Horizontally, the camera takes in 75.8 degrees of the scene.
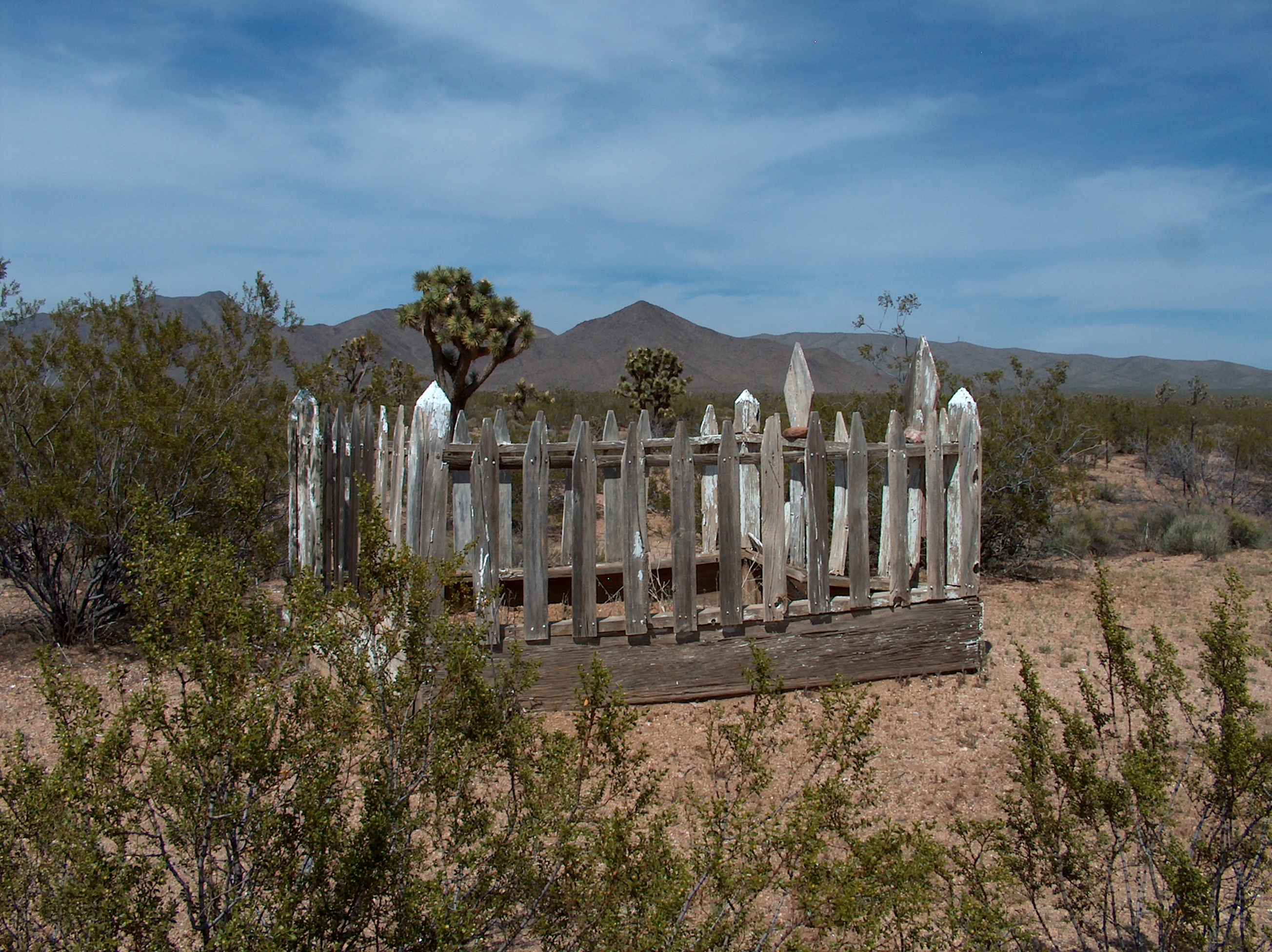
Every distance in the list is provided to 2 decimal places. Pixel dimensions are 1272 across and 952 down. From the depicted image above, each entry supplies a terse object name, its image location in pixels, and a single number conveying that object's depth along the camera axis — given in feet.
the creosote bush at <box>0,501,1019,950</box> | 7.11
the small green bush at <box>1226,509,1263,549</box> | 37.47
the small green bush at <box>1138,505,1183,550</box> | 38.55
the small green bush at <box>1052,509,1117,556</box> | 36.01
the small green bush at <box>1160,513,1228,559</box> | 35.37
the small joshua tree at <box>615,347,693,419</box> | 86.22
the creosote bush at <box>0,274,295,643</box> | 21.61
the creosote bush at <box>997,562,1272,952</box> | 8.64
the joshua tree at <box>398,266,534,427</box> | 53.78
